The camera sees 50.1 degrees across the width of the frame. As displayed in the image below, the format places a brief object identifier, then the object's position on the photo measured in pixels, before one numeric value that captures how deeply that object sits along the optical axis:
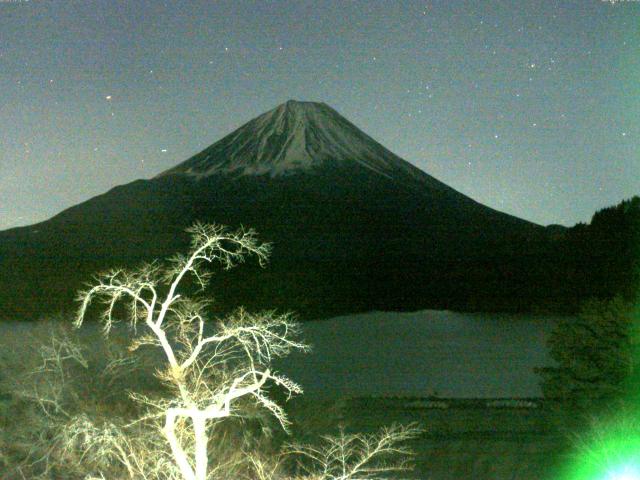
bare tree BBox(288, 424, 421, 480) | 14.57
